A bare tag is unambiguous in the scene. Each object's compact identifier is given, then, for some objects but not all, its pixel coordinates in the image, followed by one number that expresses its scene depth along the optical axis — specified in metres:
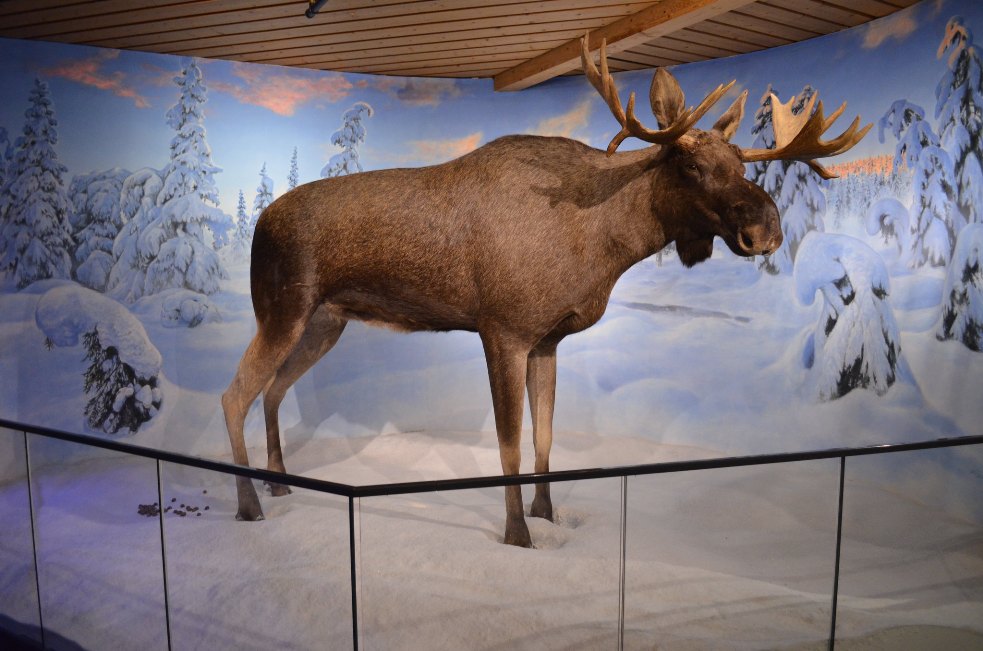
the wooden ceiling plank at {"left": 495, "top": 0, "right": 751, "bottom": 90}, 3.89
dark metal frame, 1.88
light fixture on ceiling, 3.82
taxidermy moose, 3.09
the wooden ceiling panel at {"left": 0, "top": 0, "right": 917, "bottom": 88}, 4.11
